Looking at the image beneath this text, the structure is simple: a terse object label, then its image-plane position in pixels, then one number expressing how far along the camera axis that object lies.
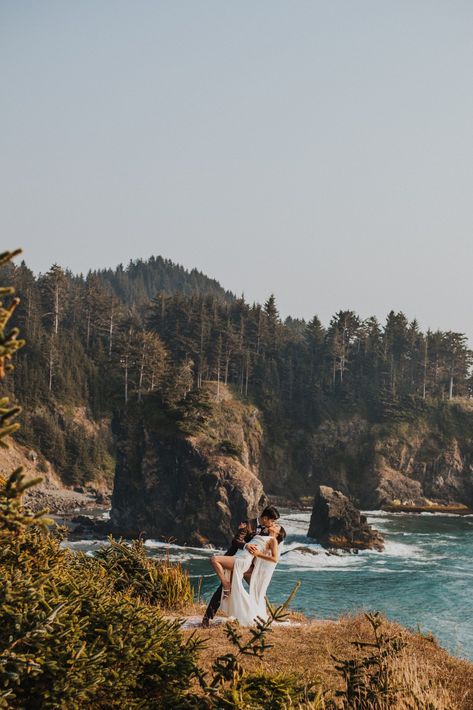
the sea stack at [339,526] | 60.72
